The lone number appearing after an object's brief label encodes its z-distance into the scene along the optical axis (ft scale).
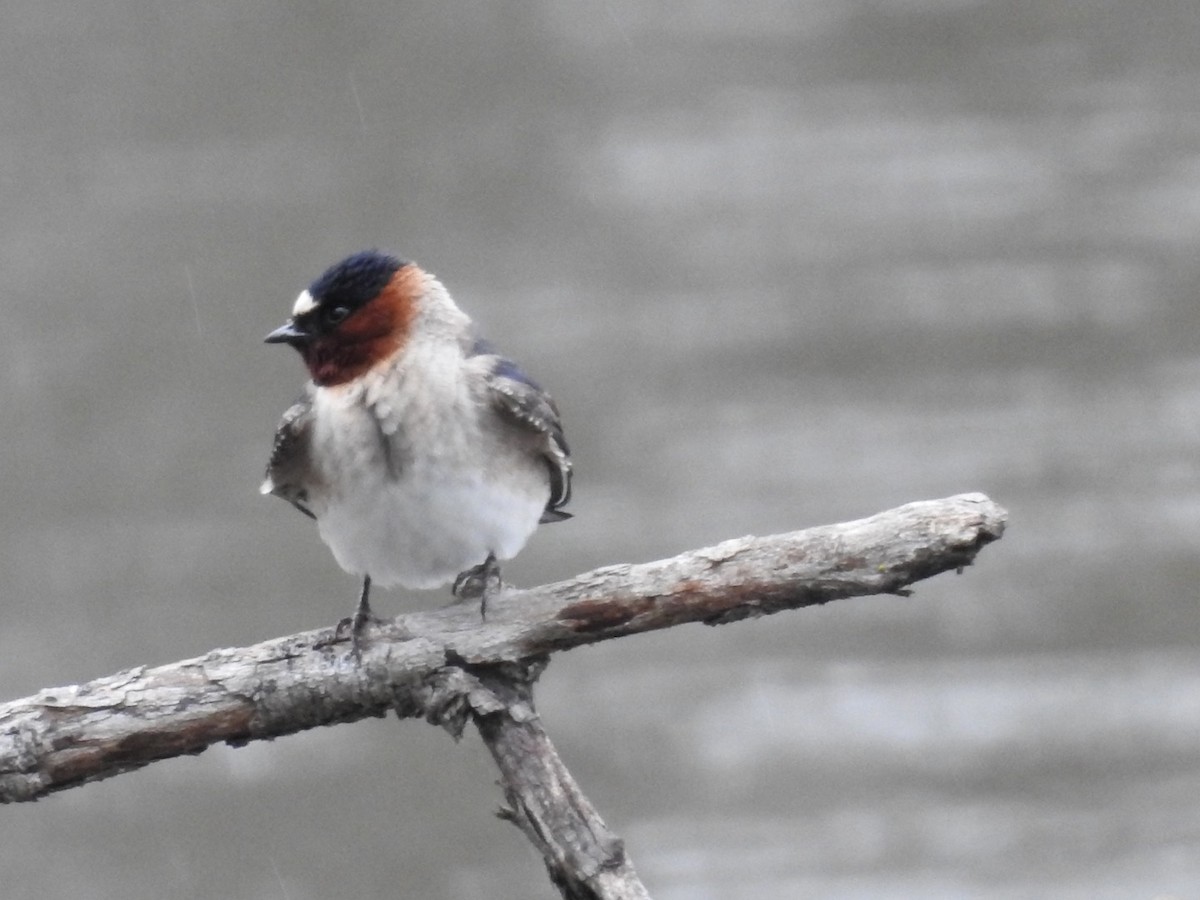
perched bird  26.66
